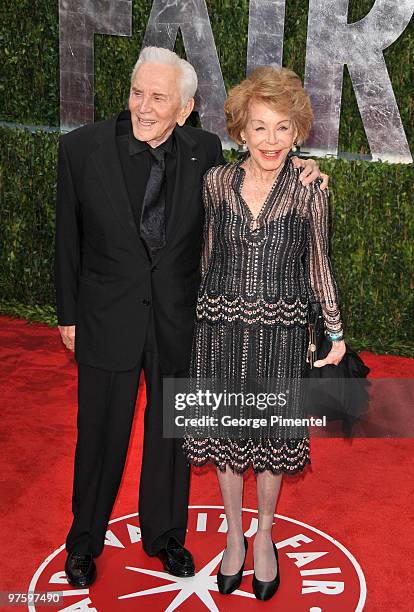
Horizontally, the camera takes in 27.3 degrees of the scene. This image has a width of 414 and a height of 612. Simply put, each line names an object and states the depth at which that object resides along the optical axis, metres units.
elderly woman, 3.26
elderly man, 3.34
